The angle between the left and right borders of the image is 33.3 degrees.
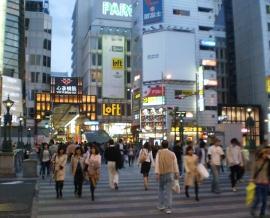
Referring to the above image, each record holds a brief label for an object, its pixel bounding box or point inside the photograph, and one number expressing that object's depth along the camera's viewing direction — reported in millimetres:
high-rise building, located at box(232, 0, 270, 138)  89125
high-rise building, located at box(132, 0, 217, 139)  88125
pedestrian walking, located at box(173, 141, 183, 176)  21109
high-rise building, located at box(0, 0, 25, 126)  59281
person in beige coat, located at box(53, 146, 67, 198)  14578
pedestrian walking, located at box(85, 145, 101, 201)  14211
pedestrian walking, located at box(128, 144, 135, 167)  33597
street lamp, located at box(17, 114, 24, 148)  43309
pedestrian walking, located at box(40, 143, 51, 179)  22047
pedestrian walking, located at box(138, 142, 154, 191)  16828
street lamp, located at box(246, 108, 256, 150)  25320
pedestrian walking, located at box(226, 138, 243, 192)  15828
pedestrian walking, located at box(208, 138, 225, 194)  14789
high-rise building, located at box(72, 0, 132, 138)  106500
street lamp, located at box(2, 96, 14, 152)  24744
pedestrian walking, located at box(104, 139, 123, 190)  16422
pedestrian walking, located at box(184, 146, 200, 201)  13711
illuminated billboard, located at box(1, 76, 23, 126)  50438
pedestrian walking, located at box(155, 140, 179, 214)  11508
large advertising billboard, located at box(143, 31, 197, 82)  88750
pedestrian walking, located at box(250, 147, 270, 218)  9898
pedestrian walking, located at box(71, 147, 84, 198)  14715
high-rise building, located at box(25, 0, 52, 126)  92688
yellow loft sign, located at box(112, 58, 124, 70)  111938
